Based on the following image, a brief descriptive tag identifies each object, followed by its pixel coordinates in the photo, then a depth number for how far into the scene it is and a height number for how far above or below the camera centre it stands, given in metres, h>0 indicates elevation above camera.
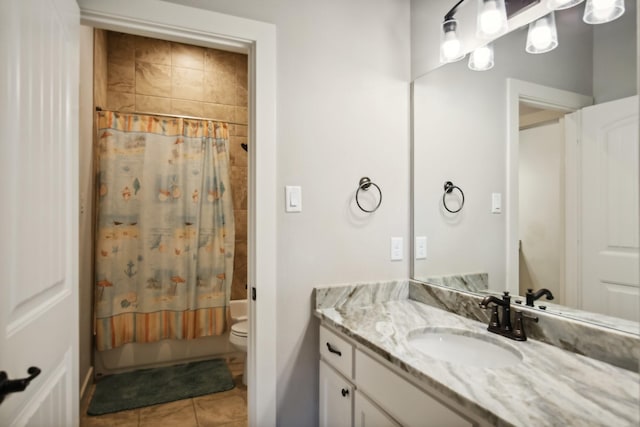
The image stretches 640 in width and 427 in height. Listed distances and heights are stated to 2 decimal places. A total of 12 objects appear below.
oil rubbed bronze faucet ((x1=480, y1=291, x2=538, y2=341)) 1.23 -0.38
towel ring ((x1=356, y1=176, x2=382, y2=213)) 1.72 +0.14
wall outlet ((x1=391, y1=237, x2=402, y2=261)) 1.80 -0.17
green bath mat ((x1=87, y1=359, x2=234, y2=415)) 2.34 -1.23
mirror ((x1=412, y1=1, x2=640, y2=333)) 1.07 +0.17
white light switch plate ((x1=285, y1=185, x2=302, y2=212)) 1.57 +0.07
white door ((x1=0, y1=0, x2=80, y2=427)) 0.74 +0.02
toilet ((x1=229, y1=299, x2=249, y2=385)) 2.68 -0.89
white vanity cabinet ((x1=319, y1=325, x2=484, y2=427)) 0.96 -0.58
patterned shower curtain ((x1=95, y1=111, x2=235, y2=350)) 2.71 -0.12
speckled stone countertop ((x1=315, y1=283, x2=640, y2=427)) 0.75 -0.42
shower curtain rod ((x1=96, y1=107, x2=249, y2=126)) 2.78 +0.82
